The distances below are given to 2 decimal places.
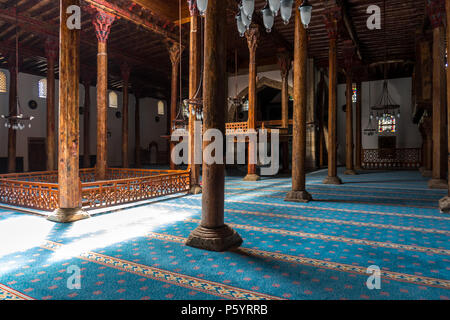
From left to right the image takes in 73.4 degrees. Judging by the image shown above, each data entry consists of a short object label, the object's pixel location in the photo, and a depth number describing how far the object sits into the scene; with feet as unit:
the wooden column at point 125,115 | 44.73
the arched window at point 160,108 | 72.38
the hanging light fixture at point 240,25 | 15.83
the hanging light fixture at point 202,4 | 11.65
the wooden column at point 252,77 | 33.63
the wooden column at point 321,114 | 50.32
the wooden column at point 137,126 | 60.16
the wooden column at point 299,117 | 18.45
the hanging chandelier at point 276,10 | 11.88
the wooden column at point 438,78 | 21.95
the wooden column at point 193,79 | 23.22
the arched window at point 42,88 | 51.05
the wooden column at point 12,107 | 37.06
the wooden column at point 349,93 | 35.70
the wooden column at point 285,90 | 41.81
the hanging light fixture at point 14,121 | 29.72
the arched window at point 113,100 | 62.49
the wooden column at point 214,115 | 10.26
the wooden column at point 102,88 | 28.25
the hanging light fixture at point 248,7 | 12.14
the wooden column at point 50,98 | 34.14
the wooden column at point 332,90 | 27.61
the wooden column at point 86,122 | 51.06
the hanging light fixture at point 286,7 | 11.90
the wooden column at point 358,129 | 44.19
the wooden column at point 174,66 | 34.71
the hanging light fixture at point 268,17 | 13.37
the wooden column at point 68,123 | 14.26
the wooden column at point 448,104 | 15.34
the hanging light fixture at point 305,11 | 12.46
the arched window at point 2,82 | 44.70
